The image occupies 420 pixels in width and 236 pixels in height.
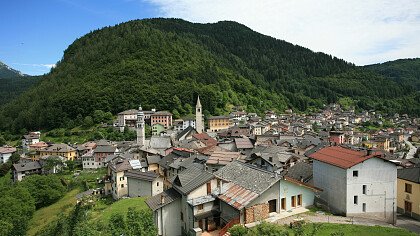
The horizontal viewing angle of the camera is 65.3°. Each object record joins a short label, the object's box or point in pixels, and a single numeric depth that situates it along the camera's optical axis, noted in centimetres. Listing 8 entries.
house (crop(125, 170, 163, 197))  3831
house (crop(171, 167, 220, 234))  2344
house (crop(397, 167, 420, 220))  2773
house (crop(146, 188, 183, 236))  2502
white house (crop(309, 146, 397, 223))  2414
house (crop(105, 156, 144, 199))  4378
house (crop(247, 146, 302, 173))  3546
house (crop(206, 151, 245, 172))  3728
